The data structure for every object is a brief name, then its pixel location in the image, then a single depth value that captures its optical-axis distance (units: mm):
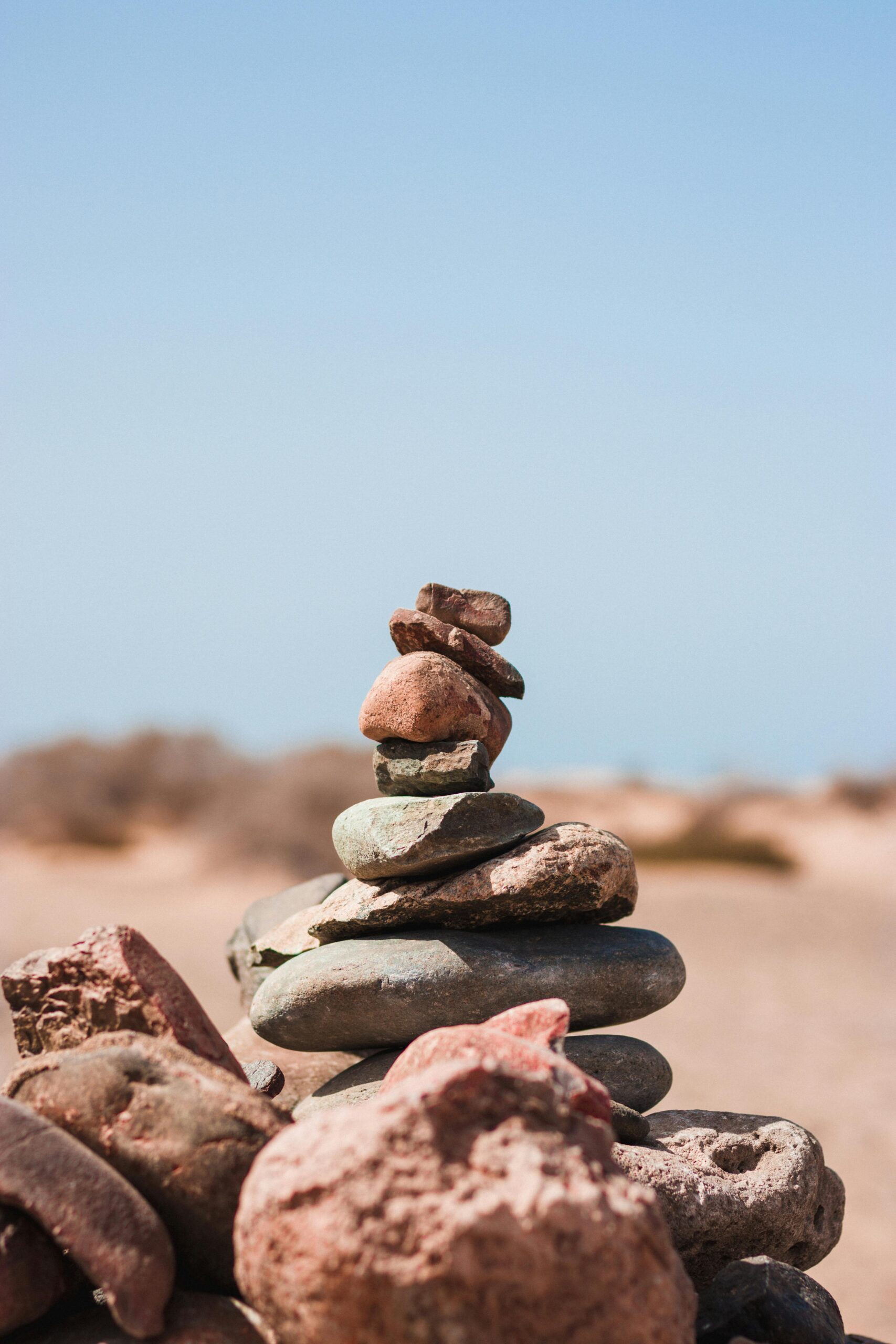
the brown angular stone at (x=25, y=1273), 2766
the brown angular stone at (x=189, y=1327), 2707
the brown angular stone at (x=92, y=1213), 2633
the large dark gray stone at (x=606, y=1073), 4293
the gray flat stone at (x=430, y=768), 4367
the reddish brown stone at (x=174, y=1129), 2840
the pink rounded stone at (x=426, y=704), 4344
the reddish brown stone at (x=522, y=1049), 2854
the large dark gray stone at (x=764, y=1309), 3137
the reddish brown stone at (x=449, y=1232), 2256
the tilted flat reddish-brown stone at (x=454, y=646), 4531
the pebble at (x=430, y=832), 4184
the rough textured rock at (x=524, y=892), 4176
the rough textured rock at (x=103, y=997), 3375
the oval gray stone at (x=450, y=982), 4129
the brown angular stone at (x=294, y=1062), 5000
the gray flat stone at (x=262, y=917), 5727
